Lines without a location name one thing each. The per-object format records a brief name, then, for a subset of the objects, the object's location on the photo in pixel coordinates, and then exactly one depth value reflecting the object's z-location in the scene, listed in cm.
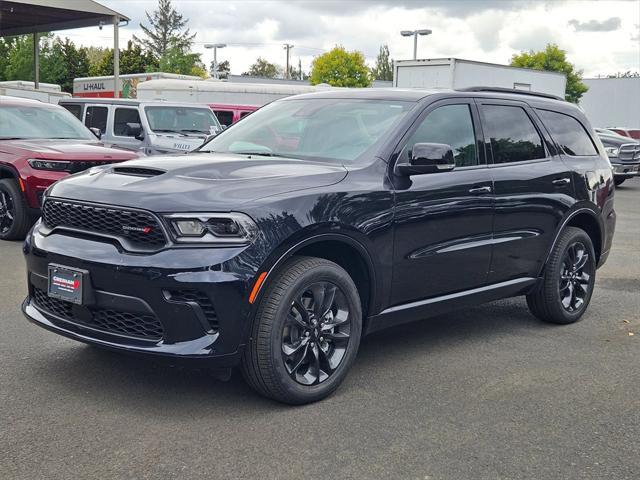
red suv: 919
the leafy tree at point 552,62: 4981
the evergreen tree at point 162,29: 8856
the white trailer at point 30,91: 2804
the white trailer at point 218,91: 2308
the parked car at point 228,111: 1828
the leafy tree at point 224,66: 10179
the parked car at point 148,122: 1353
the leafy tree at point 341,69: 5469
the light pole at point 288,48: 9266
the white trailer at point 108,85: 2738
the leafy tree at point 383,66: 9425
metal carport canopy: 2120
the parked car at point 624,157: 2123
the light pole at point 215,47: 5992
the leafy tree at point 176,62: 5425
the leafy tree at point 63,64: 4984
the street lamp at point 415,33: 4472
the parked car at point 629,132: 2734
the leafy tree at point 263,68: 10783
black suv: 385
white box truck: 2405
